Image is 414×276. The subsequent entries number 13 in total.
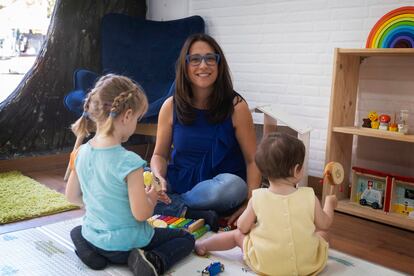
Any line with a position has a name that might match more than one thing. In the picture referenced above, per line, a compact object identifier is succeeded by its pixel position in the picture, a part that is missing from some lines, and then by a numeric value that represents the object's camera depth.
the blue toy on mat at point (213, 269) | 1.39
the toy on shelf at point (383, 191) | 2.10
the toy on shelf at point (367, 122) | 2.21
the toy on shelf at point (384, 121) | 2.11
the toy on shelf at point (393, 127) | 2.08
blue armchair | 3.11
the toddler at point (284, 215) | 1.32
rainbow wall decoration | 2.00
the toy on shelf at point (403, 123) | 2.02
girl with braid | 1.32
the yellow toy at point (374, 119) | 2.17
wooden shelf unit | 2.05
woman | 1.85
